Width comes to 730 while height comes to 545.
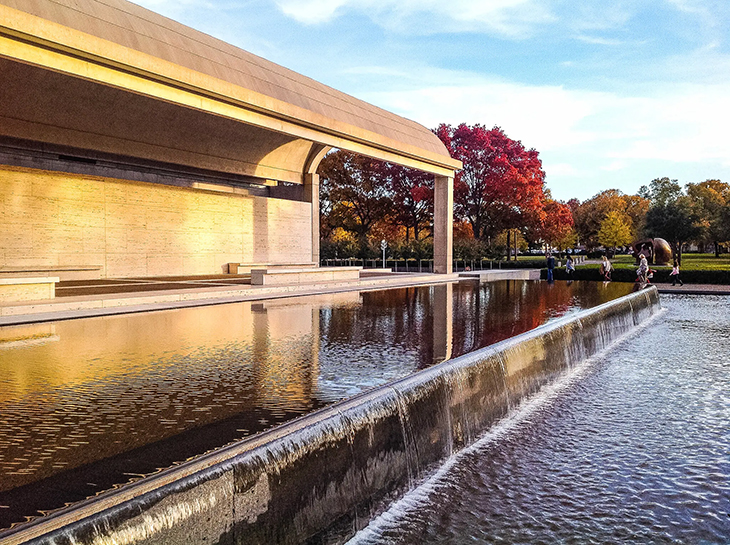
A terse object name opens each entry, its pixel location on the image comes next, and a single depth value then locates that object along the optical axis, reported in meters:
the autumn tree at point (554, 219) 43.59
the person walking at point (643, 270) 24.78
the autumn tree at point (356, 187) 44.81
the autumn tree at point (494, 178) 40.00
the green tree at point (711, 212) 53.16
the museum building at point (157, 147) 14.23
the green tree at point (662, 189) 76.19
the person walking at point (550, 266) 27.55
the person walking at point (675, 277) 25.57
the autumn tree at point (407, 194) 42.50
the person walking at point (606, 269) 28.12
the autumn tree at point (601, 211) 82.19
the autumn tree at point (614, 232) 74.69
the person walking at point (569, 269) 30.32
